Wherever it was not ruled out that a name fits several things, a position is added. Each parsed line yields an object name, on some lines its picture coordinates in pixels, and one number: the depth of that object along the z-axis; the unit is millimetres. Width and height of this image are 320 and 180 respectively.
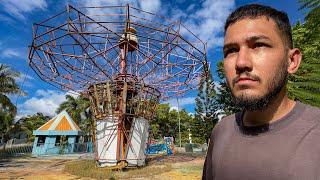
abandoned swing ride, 13155
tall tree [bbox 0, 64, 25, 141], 16387
